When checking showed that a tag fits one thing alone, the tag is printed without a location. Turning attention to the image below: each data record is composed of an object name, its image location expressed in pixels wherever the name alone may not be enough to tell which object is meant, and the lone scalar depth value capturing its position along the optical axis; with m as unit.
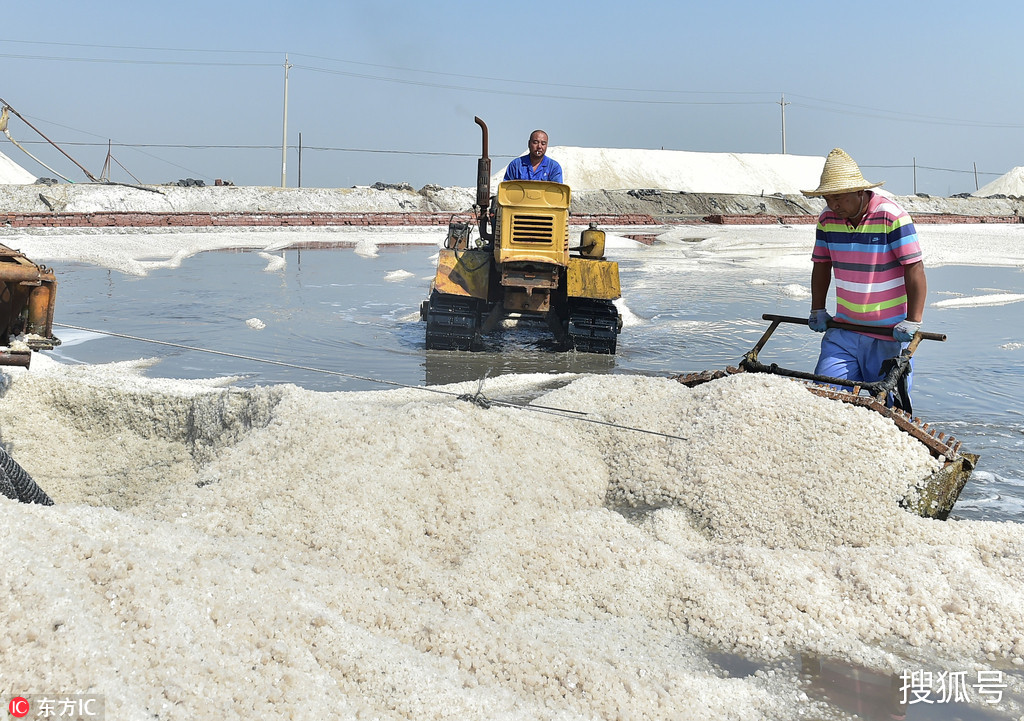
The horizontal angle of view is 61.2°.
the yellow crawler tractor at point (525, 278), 7.82
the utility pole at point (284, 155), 46.28
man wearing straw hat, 3.84
